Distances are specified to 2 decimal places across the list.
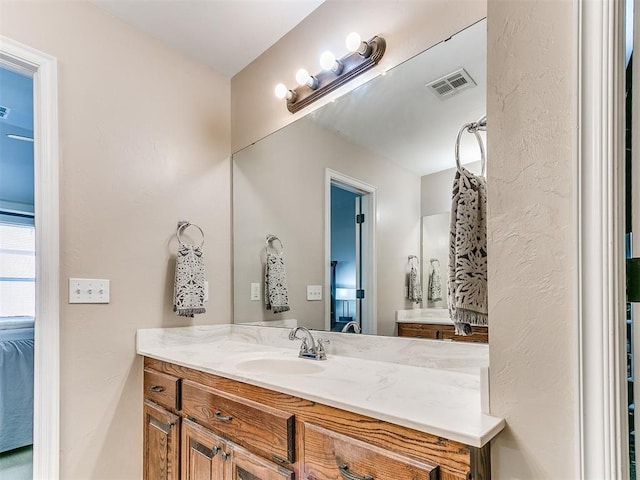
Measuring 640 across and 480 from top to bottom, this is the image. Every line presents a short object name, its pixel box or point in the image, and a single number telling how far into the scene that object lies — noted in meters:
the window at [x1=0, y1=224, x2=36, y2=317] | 4.14
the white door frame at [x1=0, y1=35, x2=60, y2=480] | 1.57
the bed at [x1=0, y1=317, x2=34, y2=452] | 2.60
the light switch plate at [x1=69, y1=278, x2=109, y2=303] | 1.68
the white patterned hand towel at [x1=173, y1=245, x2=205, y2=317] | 1.95
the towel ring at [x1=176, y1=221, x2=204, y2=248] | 2.08
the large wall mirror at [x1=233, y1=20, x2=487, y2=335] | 1.39
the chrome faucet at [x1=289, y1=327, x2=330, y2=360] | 1.62
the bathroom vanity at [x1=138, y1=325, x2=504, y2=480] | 0.84
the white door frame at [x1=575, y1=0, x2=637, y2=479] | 0.72
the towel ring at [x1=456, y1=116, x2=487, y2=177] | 1.23
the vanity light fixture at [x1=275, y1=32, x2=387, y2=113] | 1.60
